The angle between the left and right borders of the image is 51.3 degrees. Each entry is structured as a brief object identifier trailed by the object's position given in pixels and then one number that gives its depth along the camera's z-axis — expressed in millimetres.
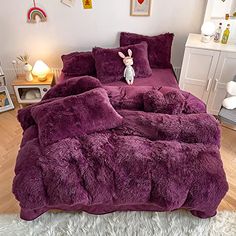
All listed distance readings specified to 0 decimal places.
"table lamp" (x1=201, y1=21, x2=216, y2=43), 2482
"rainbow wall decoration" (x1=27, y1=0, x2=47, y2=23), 2682
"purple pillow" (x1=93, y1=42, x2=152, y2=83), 2512
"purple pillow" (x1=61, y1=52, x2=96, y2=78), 2645
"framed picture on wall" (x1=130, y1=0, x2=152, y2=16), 2633
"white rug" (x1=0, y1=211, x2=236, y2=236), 1743
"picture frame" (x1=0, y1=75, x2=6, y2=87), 2783
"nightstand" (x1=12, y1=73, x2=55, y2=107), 2760
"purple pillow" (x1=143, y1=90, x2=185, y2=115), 1979
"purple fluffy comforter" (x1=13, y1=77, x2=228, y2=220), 1516
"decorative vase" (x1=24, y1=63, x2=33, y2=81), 2721
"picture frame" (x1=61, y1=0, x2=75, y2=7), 2646
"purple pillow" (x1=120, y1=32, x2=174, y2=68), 2682
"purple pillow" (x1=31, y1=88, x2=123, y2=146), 1695
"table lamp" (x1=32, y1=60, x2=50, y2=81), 2754
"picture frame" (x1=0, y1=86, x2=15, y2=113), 2859
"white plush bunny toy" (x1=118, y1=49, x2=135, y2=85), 2467
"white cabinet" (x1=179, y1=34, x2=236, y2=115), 2398
